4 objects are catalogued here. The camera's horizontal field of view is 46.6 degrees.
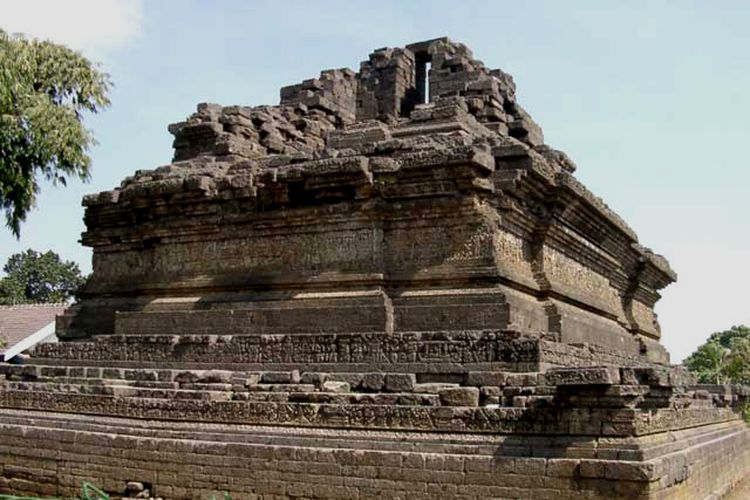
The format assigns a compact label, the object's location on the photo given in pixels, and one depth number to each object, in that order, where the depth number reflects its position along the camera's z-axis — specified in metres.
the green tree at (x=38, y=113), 11.43
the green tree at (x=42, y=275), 56.34
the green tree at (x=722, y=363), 36.94
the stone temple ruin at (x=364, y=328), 7.75
